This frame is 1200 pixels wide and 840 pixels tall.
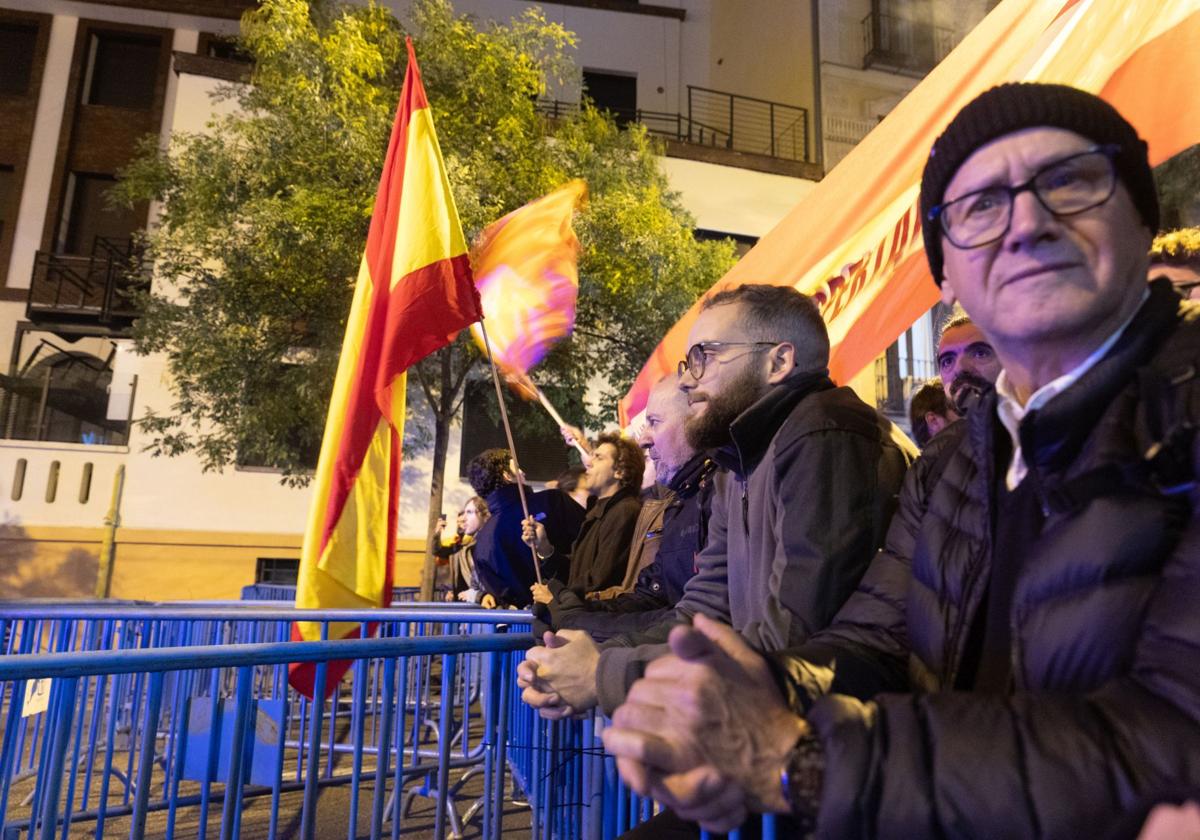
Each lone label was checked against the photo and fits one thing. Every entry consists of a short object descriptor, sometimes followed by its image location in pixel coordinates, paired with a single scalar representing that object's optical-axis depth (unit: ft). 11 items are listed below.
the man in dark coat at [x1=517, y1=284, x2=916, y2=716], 6.11
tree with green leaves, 38.83
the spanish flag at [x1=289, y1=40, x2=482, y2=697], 13.51
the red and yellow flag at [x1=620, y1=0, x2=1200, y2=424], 10.62
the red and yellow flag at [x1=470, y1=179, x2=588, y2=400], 18.06
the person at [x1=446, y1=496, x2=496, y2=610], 26.88
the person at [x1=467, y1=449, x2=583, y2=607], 19.26
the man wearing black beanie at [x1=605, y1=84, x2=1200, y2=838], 3.18
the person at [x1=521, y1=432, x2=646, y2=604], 16.52
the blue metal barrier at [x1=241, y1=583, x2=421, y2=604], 35.50
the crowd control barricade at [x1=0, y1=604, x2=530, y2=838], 7.07
